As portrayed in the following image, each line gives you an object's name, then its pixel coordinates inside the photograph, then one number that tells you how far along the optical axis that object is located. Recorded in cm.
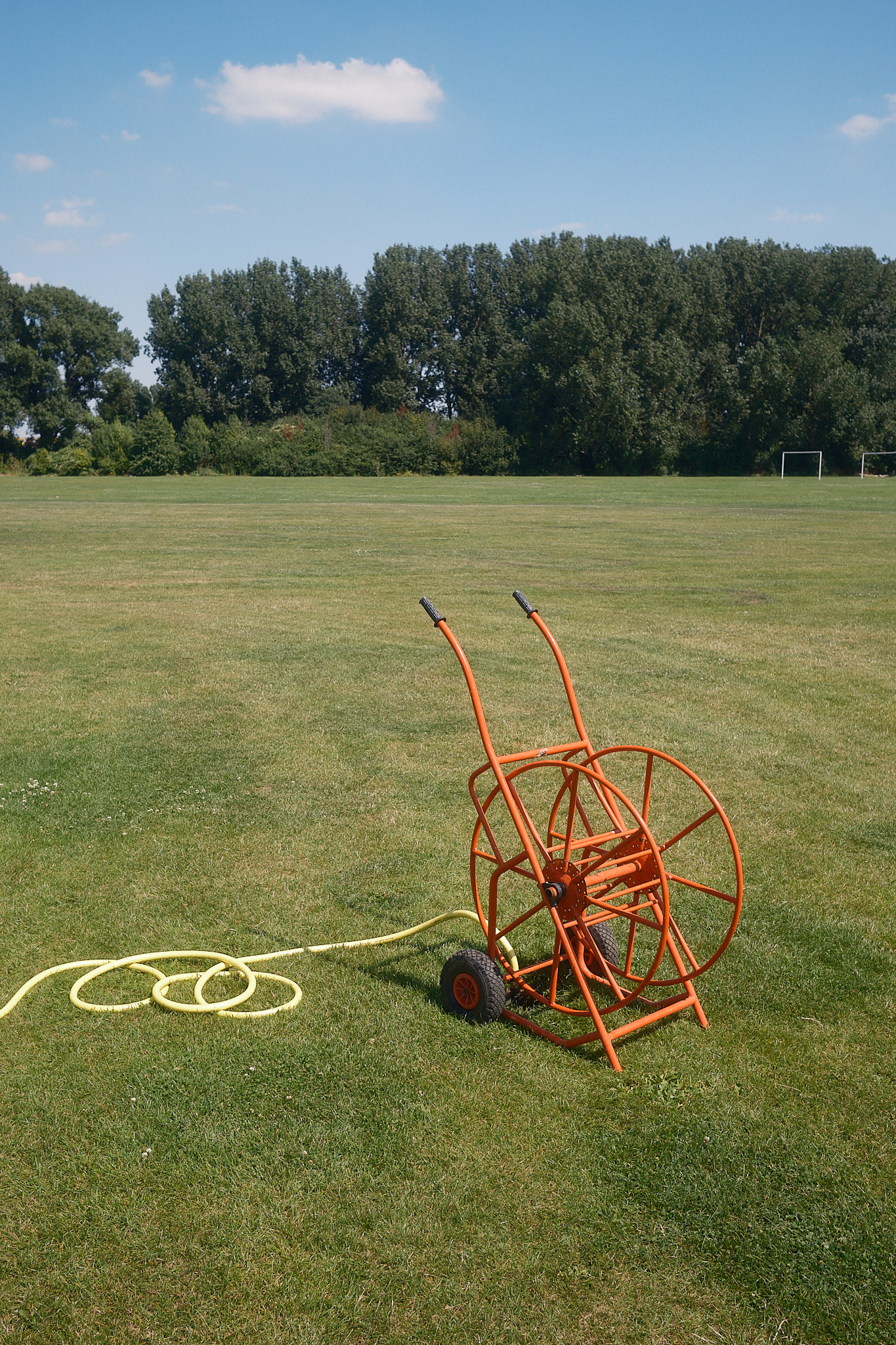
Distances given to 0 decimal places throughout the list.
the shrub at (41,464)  7125
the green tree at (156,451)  6812
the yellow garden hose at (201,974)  461
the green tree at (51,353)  8144
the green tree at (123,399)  8562
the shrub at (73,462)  6925
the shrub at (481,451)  6862
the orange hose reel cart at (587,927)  421
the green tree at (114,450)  6888
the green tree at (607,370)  6725
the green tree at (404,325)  8550
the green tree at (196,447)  6781
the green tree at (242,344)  8169
